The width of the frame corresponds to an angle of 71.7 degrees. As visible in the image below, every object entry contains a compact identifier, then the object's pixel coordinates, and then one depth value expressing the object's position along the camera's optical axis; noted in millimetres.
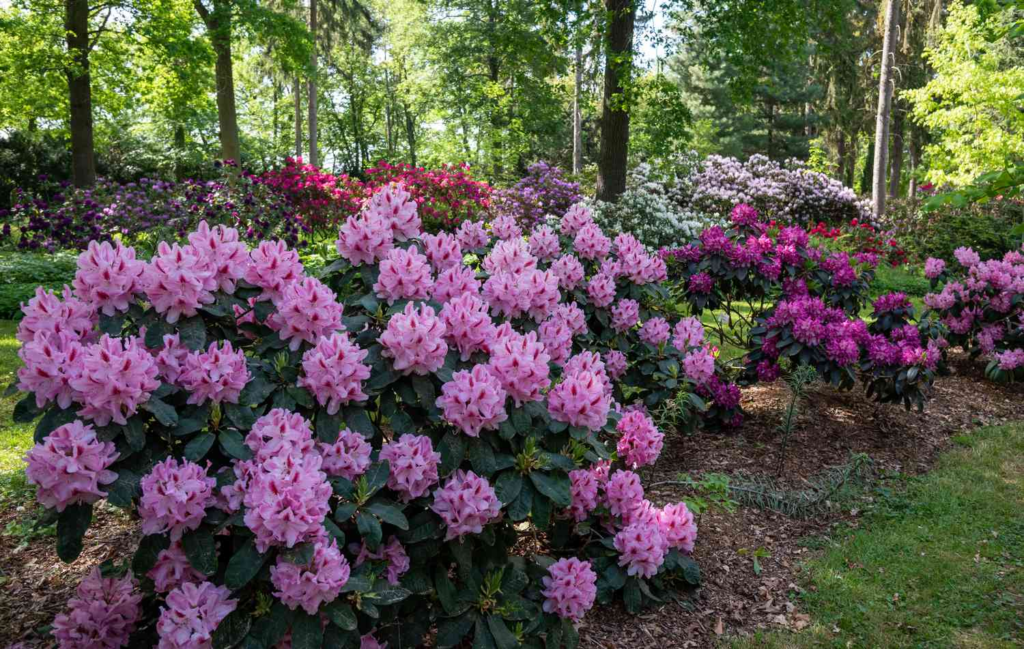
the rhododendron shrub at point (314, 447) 1779
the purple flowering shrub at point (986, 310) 5469
